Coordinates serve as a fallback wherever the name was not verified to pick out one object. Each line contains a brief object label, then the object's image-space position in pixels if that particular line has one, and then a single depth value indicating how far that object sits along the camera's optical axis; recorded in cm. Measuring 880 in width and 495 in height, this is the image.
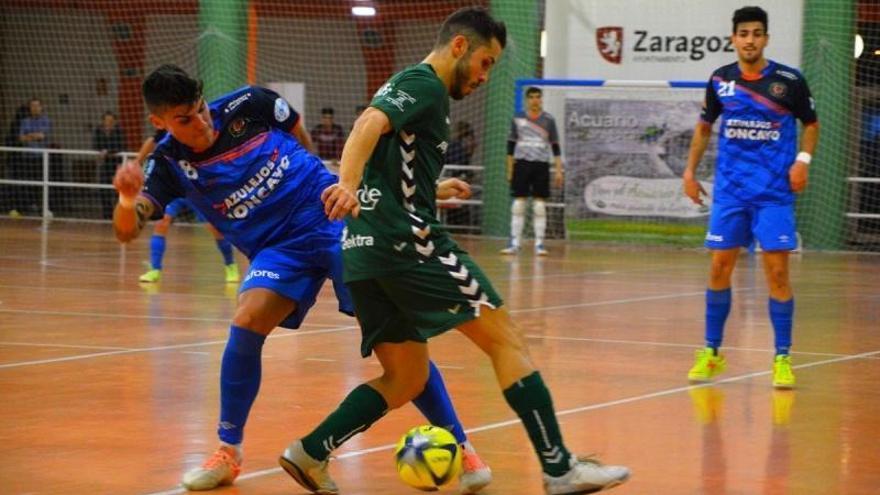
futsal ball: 586
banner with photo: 2359
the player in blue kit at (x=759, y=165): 940
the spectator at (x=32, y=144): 2758
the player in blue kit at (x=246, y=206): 620
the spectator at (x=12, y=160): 2833
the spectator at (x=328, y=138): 2580
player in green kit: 563
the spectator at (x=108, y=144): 2778
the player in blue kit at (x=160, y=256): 1593
